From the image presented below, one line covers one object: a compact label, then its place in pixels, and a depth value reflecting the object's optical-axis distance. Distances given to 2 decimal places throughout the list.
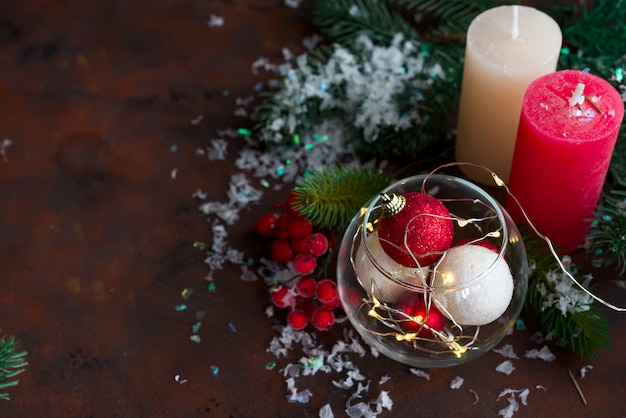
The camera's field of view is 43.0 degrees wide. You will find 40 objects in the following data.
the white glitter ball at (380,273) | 0.61
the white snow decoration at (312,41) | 0.96
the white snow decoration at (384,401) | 0.69
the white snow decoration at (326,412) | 0.69
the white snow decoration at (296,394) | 0.70
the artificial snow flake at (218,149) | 0.87
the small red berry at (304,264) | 0.75
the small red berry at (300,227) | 0.76
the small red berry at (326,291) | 0.72
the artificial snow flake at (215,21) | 0.99
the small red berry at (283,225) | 0.77
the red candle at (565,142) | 0.66
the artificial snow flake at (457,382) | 0.70
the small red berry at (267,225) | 0.79
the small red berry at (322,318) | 0.73
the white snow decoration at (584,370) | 0.70
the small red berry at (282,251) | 0.77
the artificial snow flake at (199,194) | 0.84
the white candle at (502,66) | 0.72
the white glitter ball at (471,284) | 0.59
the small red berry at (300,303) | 0.75
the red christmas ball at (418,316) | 0.61
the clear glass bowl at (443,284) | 0.60
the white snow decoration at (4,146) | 0.89
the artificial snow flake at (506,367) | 0.71
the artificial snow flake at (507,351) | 0.72
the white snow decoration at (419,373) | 0.71
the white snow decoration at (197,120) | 0.90
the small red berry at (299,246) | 0.76
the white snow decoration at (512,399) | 0.68
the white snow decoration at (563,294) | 0.69
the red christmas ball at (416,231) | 0.60
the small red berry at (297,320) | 0.73
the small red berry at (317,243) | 0.74
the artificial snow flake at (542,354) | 0.71
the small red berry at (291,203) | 0.74
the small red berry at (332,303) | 0.73
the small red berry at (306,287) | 0.74
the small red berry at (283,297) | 0.74
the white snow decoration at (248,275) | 0.78
